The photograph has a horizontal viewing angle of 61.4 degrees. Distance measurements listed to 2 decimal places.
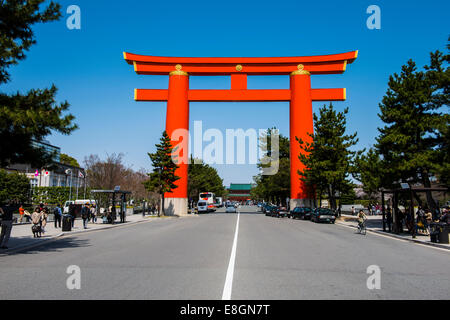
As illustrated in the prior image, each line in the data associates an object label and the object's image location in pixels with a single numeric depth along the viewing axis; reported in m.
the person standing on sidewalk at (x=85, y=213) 23.92
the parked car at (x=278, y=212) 45.87
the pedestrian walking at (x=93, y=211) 29.83
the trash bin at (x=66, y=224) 21.36
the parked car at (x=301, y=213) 38.97
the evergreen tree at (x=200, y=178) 69.25
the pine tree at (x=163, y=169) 45.62
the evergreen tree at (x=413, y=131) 24.88
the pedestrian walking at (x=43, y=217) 17.73
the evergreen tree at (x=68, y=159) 97.14
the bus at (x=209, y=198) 65.94
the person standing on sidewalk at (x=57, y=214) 24.64
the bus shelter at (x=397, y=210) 19.05
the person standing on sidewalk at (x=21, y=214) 28.17
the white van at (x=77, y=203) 41.80
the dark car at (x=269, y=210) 49.93
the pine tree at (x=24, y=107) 11.88
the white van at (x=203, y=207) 59.46
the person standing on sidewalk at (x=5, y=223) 13.30
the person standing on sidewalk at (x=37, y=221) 16.89
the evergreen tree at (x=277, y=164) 62.96
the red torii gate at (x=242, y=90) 43.94
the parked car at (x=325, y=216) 33.49
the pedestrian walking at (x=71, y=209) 23.79
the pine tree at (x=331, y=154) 39.62
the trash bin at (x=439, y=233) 15.73
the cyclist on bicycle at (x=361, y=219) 21.10
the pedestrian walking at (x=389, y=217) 23.00
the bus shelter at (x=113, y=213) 29.27
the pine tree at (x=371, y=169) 27.30
